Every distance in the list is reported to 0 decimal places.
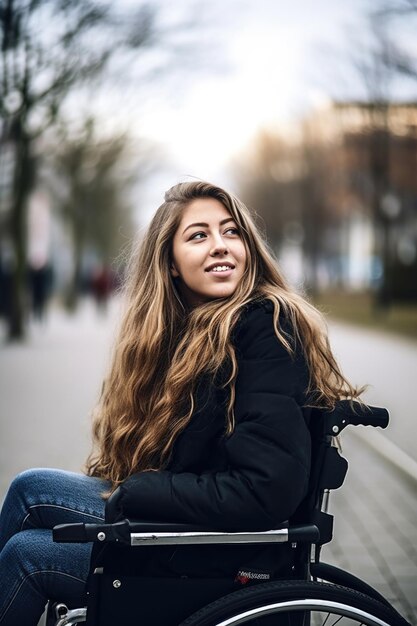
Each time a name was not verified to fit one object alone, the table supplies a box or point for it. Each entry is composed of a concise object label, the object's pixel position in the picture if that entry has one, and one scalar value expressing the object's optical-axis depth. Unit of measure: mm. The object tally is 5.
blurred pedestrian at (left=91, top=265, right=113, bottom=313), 32156
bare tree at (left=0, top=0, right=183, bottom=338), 14320
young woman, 2299
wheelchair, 2277
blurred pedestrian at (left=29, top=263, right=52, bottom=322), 27328
